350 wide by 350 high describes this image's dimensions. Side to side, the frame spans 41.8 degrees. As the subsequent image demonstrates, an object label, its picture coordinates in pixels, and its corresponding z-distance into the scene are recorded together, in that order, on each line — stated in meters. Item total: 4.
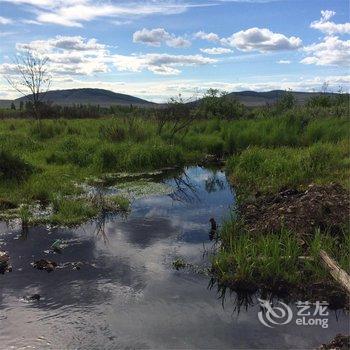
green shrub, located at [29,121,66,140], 20.14
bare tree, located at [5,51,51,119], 23.08
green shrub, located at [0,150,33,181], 12.26
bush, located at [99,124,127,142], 18.08
